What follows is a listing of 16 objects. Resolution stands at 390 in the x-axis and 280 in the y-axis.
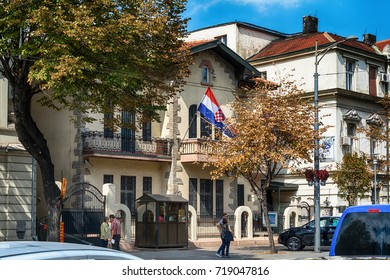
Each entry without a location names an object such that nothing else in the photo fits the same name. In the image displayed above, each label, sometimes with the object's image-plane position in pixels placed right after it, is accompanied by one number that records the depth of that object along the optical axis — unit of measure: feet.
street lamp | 96.78
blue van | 32.78
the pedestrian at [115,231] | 88.99
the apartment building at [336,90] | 153.07
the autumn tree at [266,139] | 97.25
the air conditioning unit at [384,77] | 168.25
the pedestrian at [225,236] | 88.43
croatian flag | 107.24
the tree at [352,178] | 141.90
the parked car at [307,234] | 108.37
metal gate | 94.99
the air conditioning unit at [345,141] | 154.61
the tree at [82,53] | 60.29
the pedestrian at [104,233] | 86.69
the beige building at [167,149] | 111.45
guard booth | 98.84
